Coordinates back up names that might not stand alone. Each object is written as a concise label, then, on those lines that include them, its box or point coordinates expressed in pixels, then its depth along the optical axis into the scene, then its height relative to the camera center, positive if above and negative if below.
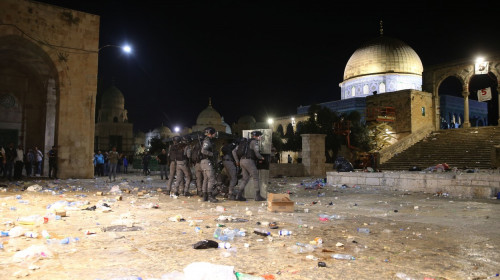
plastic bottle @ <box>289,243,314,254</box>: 3.86 -0.91
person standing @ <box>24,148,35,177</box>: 17.47 +0.04
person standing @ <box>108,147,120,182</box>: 16.74 +0.17
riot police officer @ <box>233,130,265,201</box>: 8.75 +0.04
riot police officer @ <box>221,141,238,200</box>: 9.17 -0.01
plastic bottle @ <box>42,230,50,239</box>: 4.36 -0.87
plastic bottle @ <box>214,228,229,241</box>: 4.38 -0.88
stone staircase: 20.20 +0.92
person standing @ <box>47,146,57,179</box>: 17.22 +0.05
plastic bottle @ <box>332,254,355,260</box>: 3.57 -0.90
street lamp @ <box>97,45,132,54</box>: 15.71 +4.92
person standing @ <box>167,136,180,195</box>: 10.66 -0.16
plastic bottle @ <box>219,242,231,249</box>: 4.01 -0.90
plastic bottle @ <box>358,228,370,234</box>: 4.93 -0.89
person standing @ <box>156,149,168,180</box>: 17.99 +0.20
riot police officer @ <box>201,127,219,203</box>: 8.62 -0.09
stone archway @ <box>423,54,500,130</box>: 28.98 +7.94
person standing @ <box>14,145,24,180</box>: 15.66 -0.05
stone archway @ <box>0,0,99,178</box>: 16.64 +5.30
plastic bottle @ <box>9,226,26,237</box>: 4.45 -0.85
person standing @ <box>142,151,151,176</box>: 23.02 +0.05
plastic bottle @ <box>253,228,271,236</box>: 4.65 -0.88
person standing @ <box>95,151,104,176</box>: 21.88 -0.03
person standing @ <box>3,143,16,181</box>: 15.28 +0.24
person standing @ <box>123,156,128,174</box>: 25.59 -0.06
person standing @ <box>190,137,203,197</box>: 9.04 +0.02
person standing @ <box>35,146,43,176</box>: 18.22 +0.20
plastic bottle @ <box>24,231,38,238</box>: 4.40 -0.88
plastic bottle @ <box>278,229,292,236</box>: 4.73 -0.88
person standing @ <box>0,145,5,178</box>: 15.24 +0.24
